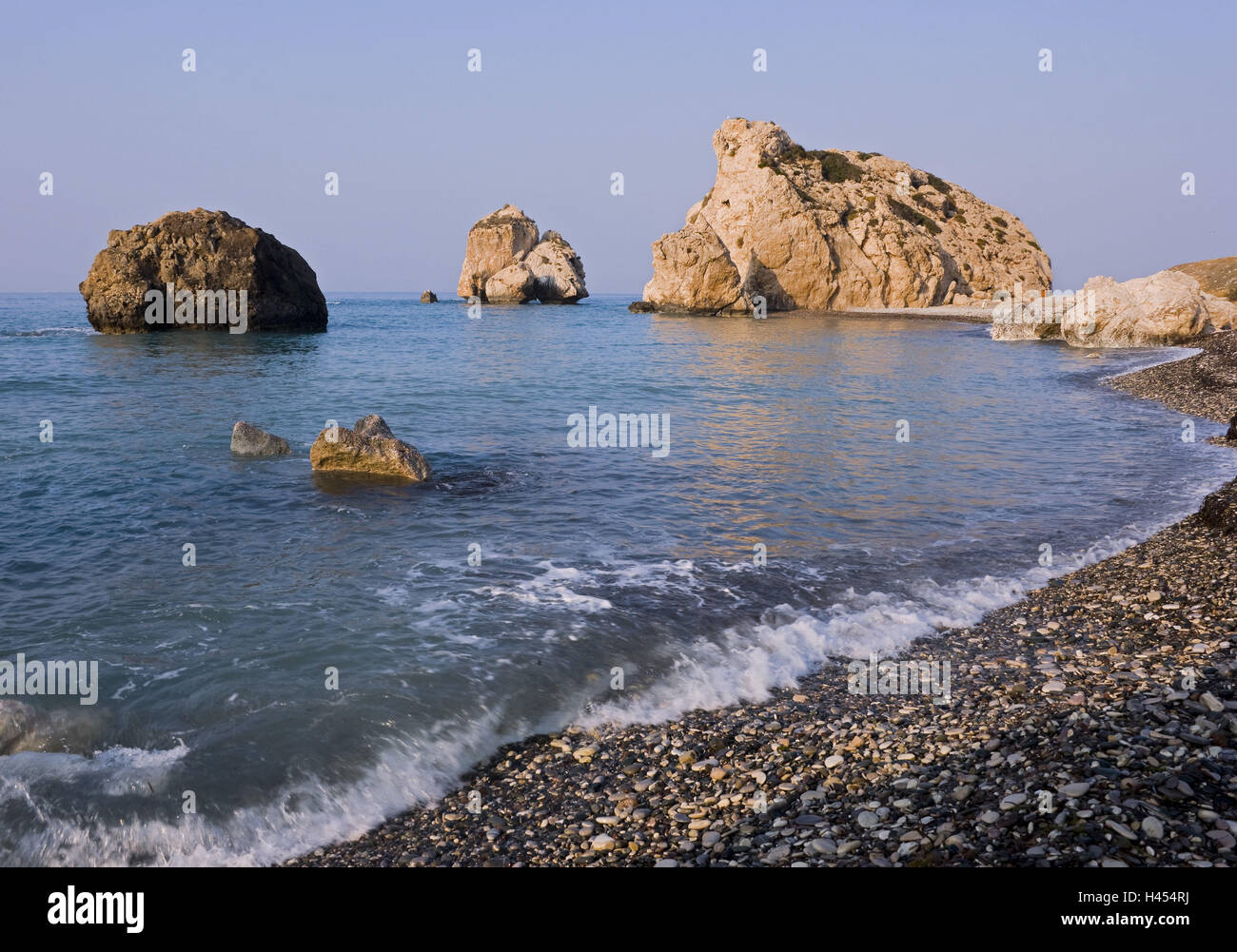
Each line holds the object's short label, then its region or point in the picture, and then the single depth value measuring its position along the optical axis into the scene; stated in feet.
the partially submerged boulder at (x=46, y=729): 27.45
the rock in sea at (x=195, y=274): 201.05
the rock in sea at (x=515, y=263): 479.82
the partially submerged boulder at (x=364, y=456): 63.16
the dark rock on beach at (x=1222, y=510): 47.67
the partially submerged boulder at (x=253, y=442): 70.18
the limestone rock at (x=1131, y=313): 168.25
